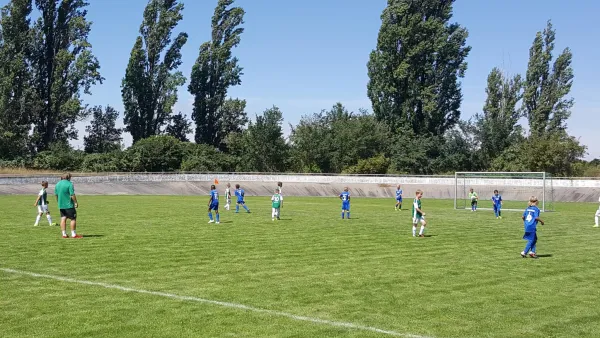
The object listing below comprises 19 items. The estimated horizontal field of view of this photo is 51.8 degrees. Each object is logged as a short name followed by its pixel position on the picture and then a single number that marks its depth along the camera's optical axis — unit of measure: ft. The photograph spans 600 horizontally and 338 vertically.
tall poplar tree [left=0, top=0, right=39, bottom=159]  246.68
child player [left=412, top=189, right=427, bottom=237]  73.61
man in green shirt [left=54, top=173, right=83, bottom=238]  63.52
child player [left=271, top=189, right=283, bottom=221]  94.89
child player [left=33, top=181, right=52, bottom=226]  81.51
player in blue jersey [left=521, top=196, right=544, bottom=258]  56.13
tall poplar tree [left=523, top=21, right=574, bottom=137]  249.96
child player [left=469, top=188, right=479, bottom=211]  137.16
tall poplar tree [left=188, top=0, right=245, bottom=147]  279.69
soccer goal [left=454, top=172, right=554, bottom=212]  184.24
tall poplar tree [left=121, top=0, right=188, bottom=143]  270.46
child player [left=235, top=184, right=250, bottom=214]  115.24
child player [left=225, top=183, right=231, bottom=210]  118.93
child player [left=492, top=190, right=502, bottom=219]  116.78
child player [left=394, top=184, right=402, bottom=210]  133.90
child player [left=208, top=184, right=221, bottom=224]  88.12
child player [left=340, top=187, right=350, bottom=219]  100.48
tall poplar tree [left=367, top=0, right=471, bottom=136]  243.60
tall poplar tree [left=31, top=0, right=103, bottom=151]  254.06
